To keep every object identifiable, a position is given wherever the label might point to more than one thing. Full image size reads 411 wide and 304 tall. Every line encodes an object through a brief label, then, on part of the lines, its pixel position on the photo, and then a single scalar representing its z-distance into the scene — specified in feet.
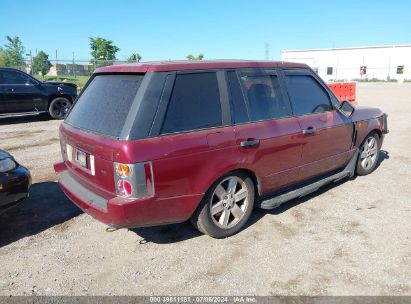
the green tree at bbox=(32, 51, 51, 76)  71.46
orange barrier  50.64
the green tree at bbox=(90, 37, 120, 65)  197.88
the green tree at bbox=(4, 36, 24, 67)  165.48
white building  207.31
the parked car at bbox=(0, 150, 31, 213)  12.14
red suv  10.00
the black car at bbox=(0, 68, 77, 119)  35.60
